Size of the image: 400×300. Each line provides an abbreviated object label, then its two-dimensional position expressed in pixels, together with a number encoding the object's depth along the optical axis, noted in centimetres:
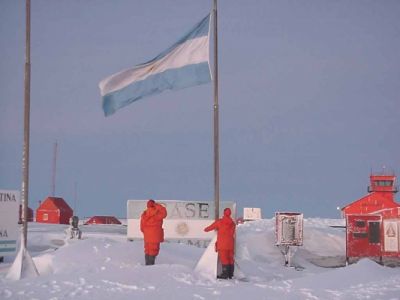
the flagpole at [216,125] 1506
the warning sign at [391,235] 2362
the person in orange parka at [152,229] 1539
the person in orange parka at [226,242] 1481
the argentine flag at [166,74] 1562
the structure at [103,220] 6262
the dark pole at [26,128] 1538
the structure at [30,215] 6281
